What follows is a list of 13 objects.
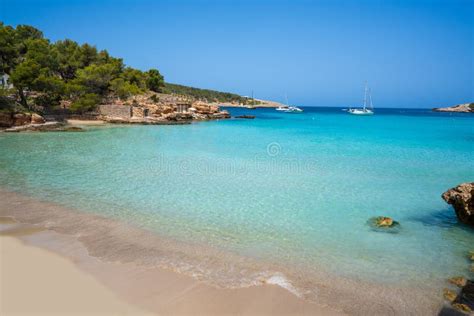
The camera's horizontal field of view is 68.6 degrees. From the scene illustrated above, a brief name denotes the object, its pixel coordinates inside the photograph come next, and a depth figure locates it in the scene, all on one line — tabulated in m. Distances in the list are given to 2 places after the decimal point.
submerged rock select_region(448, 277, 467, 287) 5.18
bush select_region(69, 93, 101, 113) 36.38
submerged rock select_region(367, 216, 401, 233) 7.59
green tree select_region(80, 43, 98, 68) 47.38
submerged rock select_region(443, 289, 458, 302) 4.77
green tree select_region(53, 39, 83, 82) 45.36
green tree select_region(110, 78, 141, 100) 43.09
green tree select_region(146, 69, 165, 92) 60.18
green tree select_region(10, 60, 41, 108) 30.28
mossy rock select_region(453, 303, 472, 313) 4.44
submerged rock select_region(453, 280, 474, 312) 4.54
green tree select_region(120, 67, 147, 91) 50.29
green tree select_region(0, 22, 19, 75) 35.09
